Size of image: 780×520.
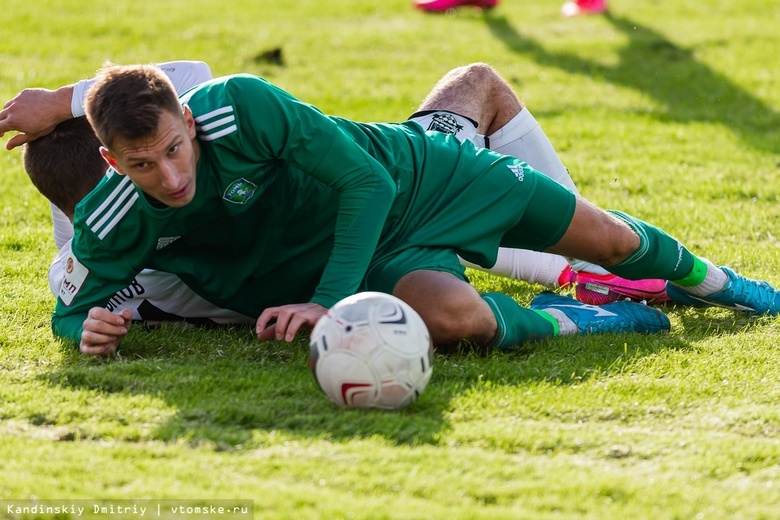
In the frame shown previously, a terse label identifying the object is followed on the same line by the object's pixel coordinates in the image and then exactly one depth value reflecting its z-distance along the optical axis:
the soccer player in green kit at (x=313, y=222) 7.91
